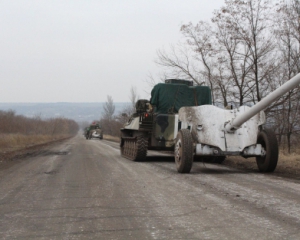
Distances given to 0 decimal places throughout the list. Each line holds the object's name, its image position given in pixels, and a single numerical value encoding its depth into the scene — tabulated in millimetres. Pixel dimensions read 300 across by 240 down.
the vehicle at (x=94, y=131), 56188
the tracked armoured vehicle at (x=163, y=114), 12938
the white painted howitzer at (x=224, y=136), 9523
